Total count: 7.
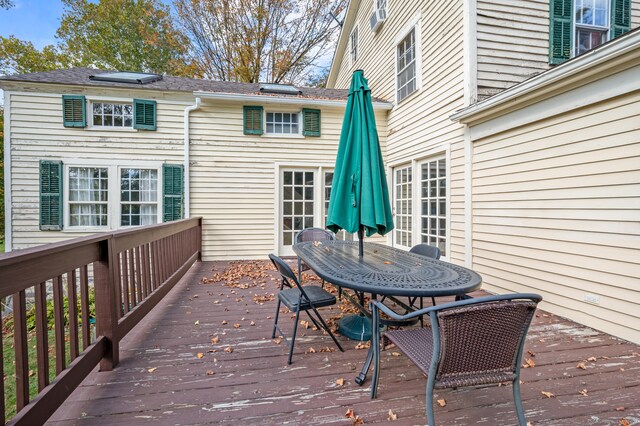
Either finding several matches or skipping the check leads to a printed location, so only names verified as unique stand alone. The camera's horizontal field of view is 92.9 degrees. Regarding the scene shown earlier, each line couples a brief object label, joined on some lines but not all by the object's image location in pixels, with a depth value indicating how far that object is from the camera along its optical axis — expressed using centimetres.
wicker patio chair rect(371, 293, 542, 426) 133
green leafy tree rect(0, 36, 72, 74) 1183
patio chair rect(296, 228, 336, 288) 451
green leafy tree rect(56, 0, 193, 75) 1291
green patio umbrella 249
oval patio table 177
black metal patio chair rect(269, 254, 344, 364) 226
